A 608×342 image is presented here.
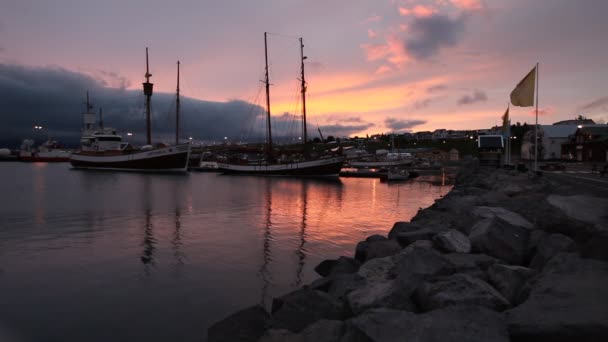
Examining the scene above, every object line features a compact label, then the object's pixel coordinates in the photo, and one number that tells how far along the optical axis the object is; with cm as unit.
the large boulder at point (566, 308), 435
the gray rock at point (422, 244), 925
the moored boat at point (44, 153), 13388
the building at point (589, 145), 5747
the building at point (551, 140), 8850
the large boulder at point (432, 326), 454
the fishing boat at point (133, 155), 7375
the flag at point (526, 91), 2264
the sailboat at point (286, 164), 6700
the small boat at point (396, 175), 5959
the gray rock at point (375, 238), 1242
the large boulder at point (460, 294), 598
